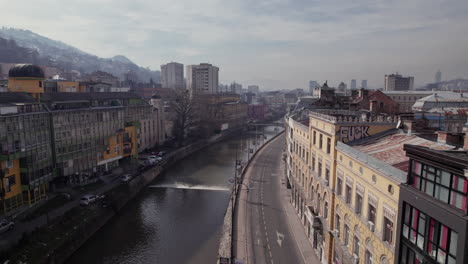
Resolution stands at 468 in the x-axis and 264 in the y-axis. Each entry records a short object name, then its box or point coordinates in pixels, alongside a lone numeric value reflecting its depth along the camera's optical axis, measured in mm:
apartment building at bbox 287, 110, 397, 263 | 23109
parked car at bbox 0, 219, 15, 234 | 27859
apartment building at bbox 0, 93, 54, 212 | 31094
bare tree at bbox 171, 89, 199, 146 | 80125
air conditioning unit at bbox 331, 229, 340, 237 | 22206
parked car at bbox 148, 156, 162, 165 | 57169
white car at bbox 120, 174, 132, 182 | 45631
